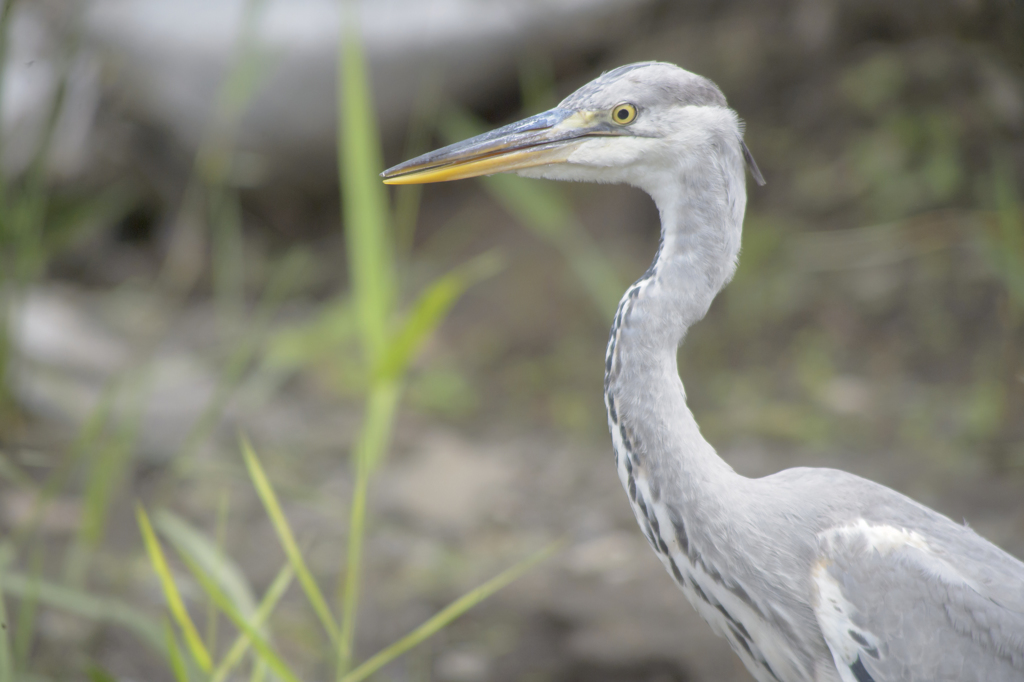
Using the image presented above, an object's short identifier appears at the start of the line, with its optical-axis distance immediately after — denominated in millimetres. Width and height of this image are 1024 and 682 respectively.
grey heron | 9755
